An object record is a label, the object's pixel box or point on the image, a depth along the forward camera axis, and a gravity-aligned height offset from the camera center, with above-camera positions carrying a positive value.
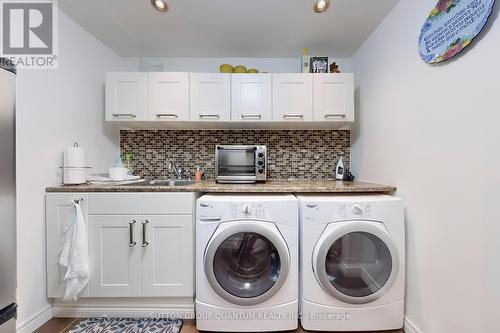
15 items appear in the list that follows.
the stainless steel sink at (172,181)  1.98 -0.15
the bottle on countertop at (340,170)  2.19 -0.04
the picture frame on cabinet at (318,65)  1.97 +0.94
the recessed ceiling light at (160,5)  1.48 +1.15
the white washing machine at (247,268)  1.37 -0.68
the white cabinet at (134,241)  1.52 -0.55
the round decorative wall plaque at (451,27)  0.98 +0.71
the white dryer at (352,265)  1.36 -0.65
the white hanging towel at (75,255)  1.43 -0.60
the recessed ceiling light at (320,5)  1.49 +1.14
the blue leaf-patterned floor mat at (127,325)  1.46 -1.12
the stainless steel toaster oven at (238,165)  1.87 +0.01
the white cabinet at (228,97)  1.92 +0.63
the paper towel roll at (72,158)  1.59 +0.07
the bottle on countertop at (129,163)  2.28 +0.04
